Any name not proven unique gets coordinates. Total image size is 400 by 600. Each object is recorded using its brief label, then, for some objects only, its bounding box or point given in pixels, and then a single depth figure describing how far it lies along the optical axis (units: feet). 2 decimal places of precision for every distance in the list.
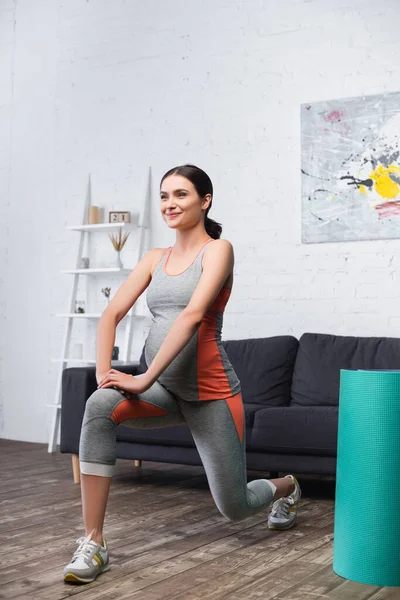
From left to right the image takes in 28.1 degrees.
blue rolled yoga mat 7.55
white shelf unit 17.54
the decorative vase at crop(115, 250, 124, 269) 17.71
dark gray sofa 12.40
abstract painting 15.08
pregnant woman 7.98
